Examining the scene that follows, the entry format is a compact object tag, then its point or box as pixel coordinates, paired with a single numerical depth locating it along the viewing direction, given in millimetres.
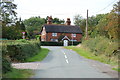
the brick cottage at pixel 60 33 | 74438
